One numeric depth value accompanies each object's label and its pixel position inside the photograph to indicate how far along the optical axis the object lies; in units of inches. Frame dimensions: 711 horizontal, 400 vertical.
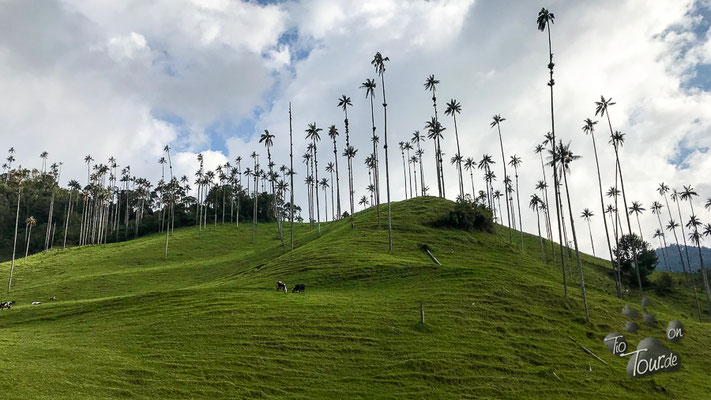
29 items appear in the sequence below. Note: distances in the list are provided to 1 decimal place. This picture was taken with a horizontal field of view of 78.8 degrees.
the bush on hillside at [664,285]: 3854.1
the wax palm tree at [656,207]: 5680.6
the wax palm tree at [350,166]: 4820.4
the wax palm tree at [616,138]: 2845.2
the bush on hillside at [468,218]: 3149.6
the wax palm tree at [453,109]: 4060.0
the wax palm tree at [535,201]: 4611.5
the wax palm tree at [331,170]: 6583.2
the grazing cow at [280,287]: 1896.7
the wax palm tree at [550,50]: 1910.7
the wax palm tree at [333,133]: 4067.4
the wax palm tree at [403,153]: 6520.7
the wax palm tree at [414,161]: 6496.6
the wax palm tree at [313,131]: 3585.1
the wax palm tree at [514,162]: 5018.0
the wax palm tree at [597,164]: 2909.2
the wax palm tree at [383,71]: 2924.7
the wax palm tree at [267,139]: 3703.2
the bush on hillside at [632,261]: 3950.3
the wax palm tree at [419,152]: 5708.7
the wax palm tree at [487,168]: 4793.3
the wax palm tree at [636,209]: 4596.5
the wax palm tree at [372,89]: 3034.0
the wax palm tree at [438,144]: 4040.4
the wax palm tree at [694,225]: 4325.8
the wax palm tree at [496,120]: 3949.3
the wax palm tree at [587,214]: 5851.4
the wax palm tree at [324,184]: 7632.9
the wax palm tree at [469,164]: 5605.3
